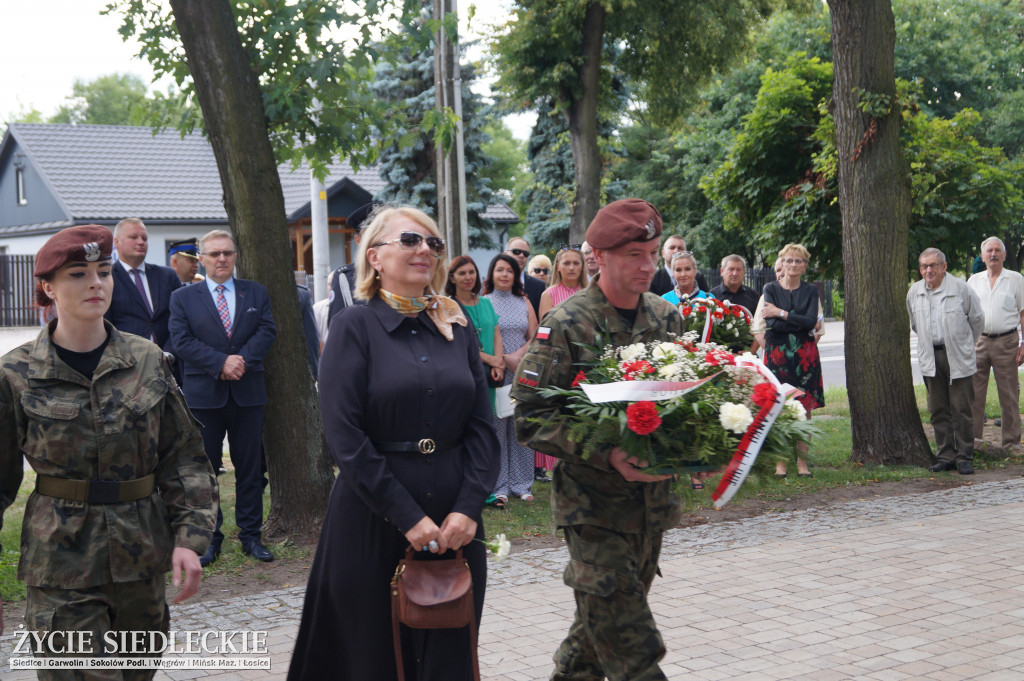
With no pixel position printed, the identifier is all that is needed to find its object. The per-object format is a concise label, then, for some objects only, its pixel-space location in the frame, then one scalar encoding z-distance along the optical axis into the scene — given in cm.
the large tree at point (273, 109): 773
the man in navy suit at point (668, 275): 1008
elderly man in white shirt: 1193
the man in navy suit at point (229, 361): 736
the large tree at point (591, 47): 1927
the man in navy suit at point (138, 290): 752
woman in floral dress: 1034
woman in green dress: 912
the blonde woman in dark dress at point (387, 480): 353
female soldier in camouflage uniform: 336
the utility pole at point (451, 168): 1566
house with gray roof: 3919
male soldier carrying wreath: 382
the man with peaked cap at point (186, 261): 962
